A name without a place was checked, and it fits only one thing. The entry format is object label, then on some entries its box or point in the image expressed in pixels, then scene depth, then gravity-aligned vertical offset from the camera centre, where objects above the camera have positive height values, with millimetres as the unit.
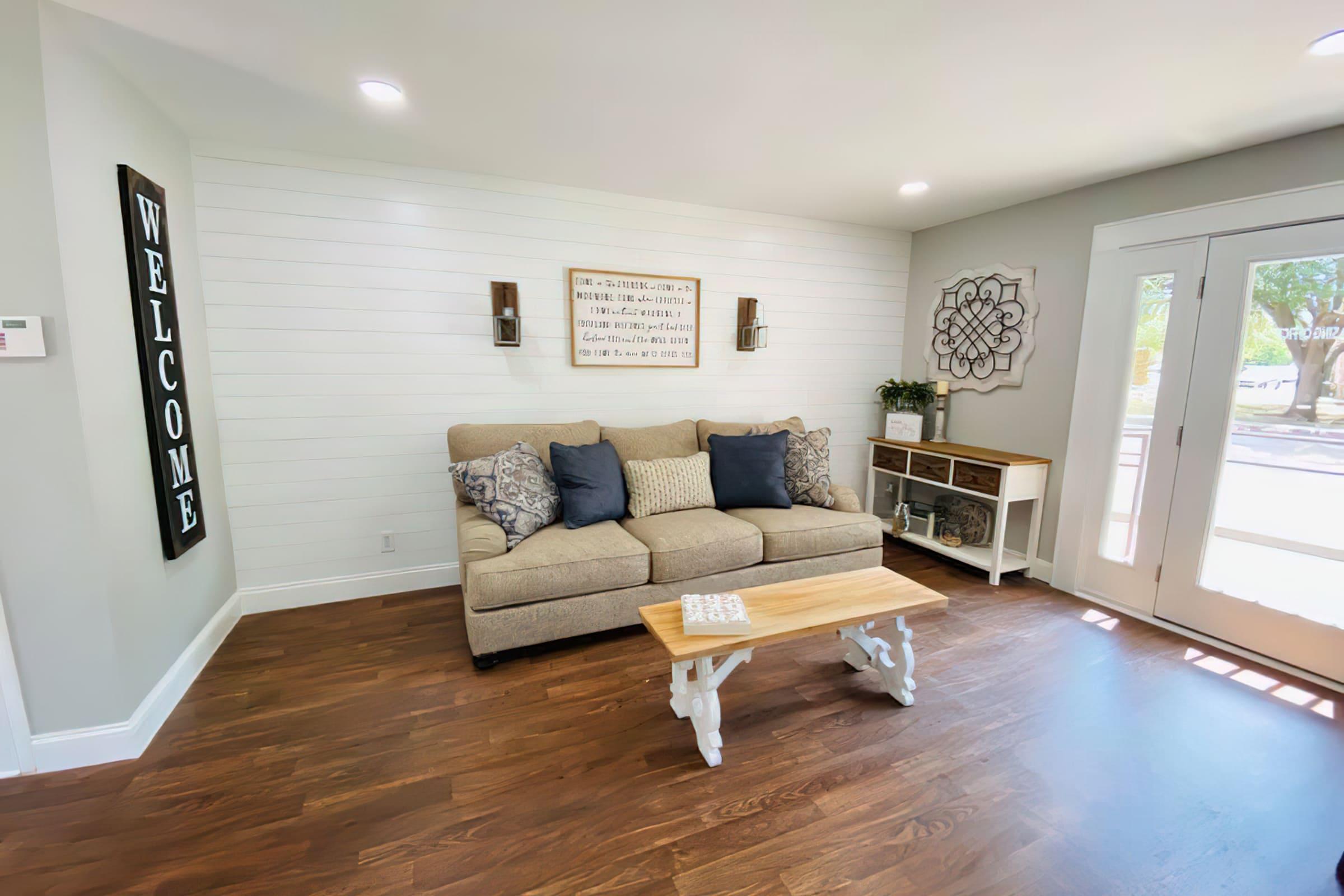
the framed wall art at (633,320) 3414 +377
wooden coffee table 1864 -921
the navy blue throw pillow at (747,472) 3355 -611
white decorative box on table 1860 -873
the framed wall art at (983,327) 3537 +389
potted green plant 4023 -200
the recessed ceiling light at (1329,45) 1675 +1109
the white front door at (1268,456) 2318 -337
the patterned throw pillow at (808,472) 3480 -625
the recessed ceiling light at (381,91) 2084 +1138
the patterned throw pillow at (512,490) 2680 -612
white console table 3316 -654
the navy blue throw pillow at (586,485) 2908 -627
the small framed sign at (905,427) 4000 -367
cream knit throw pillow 3135 -663
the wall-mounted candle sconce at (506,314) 3111 +356
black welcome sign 2004 +43
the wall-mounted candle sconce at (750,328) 3805 +357
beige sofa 2438 -934
